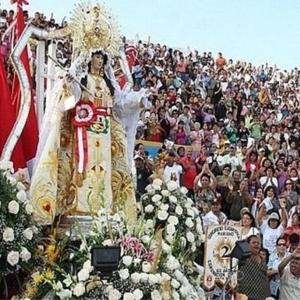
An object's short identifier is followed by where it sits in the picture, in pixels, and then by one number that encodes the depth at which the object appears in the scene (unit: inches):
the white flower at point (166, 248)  291.4
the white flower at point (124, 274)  271.6
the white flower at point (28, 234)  283.9
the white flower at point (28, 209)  289.0
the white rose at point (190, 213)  350.3
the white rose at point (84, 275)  269.3
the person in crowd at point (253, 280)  380.2
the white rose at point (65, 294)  272.8
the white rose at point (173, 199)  352.2
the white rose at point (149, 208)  350.9
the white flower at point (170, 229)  334.3
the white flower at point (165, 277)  282.3
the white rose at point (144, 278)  274.2
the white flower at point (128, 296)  267.1
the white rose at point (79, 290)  268.7
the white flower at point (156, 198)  352.8
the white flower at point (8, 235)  276.2
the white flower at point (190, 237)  343.0
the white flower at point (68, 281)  275.4
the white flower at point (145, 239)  291.4
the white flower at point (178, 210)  346.3
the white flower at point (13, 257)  276.2
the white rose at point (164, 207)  345.7
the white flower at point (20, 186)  290.5
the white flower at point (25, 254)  279.2
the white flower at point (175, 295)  285.7
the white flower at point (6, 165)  290.5
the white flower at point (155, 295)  275.2
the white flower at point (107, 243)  275.6
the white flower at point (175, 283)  285.4
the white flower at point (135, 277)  272.7
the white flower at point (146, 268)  277.9
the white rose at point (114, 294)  266.1
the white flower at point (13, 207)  280.8
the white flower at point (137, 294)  268.8
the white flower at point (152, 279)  275.3
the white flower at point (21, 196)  286.1
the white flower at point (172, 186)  358.6
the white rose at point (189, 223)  346.0
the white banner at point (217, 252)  363.9
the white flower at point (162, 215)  343.3
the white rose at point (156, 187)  357.4
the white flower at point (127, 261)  274.8
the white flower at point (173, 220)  339.9
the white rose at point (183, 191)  359.9
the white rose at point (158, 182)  359.9
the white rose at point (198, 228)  351.3
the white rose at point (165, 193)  353.7
